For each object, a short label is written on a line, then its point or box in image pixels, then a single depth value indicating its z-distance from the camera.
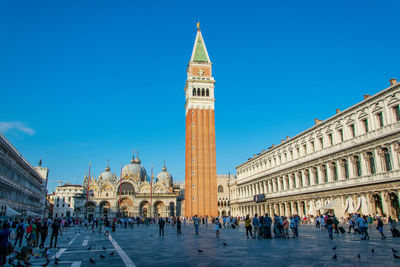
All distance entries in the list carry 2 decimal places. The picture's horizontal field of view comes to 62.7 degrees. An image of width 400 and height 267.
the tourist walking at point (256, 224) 18.72
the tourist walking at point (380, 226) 16.45
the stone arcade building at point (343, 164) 28.39
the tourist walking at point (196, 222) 23.61
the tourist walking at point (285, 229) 18.48
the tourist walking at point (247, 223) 19.05
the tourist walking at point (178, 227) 24.94
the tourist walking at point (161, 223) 22.98
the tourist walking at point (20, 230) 16.55
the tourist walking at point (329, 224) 16.64
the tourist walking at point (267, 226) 18.55
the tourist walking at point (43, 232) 15.59
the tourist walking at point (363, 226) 16.33
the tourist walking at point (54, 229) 15.82
